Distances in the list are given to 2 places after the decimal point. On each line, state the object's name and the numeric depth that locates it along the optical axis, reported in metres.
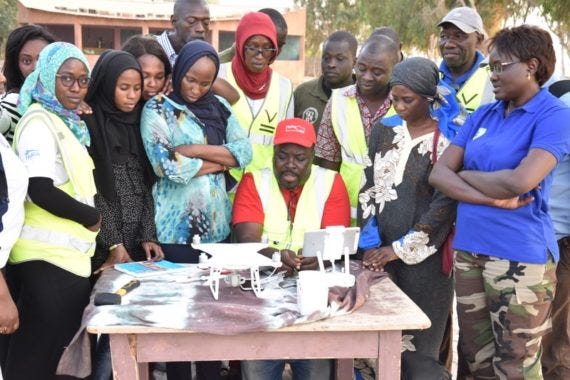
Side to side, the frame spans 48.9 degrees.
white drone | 2.70
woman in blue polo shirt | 2.77
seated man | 3.32
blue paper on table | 3.08
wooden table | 2.48
